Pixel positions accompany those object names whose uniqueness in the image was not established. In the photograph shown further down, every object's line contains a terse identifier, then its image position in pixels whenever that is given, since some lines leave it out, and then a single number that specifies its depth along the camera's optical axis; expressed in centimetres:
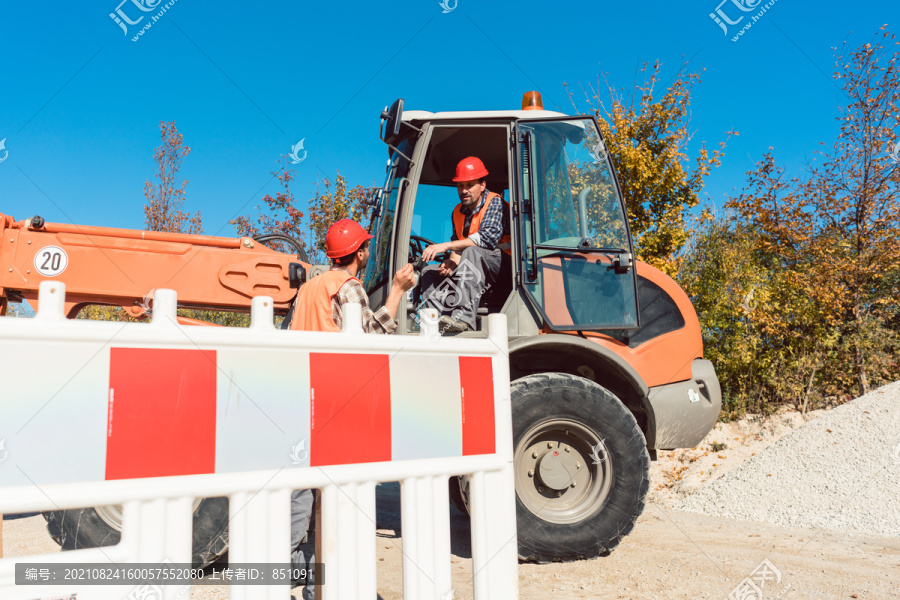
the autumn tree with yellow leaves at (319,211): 1283
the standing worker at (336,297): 275
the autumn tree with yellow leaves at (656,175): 1019
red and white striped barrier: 160
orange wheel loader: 407
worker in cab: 437
